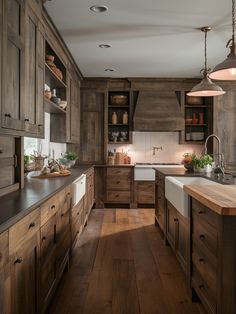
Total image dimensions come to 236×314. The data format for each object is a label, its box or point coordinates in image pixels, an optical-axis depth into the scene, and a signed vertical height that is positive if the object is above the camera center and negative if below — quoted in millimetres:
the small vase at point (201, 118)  5115 +798
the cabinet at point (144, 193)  4875 -768
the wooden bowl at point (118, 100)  5058 +1159
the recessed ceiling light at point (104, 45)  3384 +1547
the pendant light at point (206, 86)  2884 +835
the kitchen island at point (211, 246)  1332 -605
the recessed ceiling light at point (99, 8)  2439 +1510
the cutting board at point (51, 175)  2698 -238
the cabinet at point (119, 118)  5073 +790
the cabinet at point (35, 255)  1069 -596
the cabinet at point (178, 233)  2115 -778
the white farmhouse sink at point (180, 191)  2053 -349
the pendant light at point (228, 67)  1981 +778
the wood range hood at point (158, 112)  4950 +891
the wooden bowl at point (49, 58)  2878 +1158
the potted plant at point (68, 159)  3948 -72
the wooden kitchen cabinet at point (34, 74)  1987 +720
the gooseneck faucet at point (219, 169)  2723 -153
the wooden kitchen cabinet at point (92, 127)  4974 +581
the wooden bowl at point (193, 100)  5132 +1181
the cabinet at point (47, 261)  1558 -741
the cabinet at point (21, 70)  1538 +638
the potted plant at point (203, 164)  3177 -113
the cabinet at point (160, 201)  3136 -639
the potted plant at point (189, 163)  3337 -104
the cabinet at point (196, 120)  5067 +757
